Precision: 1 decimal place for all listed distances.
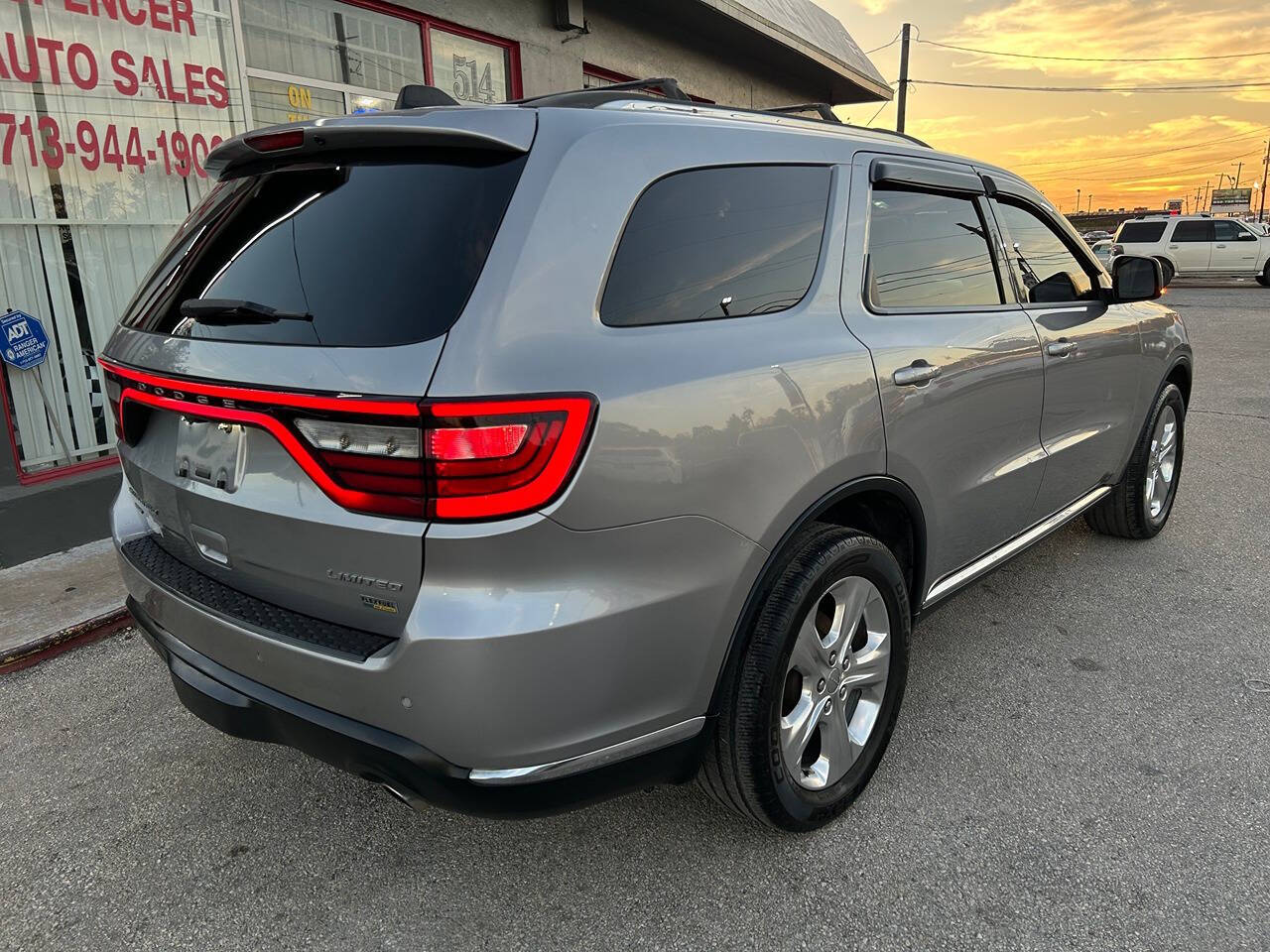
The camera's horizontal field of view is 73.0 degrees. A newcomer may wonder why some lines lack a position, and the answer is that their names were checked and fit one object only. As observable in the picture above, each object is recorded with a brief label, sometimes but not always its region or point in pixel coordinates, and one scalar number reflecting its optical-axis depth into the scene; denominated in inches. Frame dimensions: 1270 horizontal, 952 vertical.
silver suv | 64.1
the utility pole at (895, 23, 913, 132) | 1087.0
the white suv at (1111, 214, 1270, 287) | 943.7
